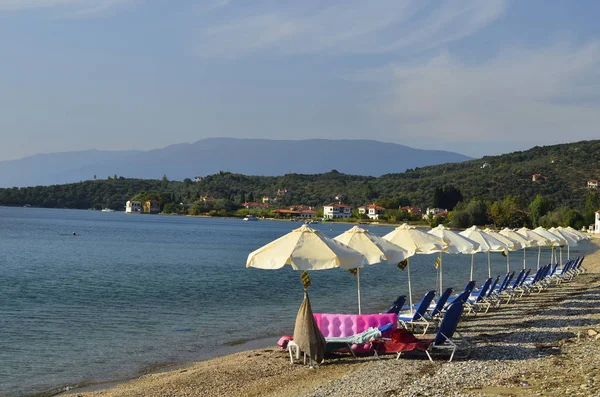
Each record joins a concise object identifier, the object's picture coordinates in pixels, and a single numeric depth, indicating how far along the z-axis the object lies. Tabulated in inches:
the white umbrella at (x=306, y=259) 384.5
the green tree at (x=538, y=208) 3287.4
